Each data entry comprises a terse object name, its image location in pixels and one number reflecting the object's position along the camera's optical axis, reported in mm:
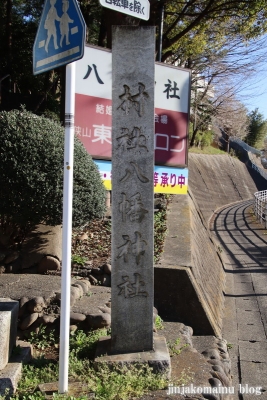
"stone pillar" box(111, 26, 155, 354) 3896
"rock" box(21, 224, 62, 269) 5820
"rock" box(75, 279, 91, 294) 5336
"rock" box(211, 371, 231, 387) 3977
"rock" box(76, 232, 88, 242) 7180
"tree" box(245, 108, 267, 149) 50844
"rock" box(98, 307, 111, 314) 4731
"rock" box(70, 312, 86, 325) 4465
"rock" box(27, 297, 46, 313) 4488
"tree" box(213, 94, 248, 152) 28188
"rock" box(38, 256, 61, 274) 5797
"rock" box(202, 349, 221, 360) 4676
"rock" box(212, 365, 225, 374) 4164
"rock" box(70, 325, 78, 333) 4440
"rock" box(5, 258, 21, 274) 5699
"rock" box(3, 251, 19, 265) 5691
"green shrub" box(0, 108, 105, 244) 5160
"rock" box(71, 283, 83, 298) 5111
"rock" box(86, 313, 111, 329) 4531
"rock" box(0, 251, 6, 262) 5646
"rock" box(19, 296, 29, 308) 4516
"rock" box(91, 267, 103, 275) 5922
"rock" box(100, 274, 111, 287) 5854
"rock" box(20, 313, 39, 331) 4363
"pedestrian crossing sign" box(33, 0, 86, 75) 3146
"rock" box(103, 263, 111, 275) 5878
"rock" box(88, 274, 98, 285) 5816
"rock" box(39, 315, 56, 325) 4453
